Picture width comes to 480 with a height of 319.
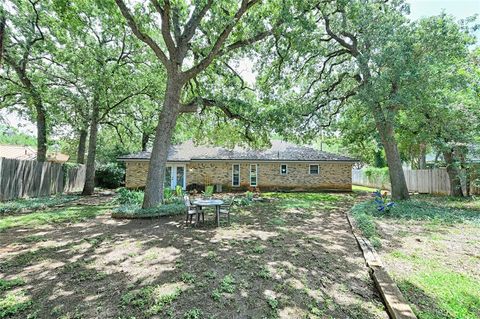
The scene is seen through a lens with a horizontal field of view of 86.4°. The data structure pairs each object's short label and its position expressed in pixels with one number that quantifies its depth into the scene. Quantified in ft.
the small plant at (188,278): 13.37
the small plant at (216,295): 11.79
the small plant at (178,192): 47.70
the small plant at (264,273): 14.11
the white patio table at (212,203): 26.10
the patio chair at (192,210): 26.27
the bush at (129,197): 38.22
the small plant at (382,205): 32.98
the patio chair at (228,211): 27.71
